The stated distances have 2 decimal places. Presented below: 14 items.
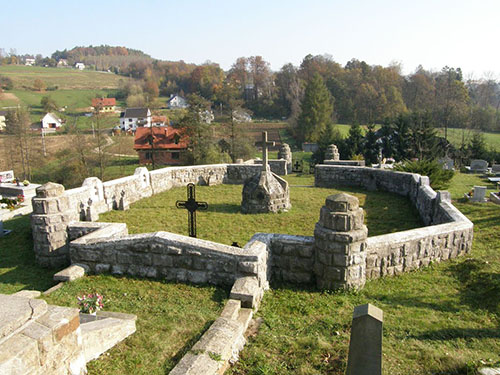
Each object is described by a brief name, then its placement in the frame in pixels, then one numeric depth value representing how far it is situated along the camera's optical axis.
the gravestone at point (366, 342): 2.97
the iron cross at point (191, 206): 7.97
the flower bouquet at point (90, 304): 4.63
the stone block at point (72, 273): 5.98
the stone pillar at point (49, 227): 7.17
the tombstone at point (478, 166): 20.23
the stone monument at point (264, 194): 10.40
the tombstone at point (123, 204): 10.84
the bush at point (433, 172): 12.67
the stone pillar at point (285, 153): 20.56
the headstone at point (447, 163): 19.63
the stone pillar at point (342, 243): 5.48
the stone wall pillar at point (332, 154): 20.22
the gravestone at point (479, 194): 11.29
